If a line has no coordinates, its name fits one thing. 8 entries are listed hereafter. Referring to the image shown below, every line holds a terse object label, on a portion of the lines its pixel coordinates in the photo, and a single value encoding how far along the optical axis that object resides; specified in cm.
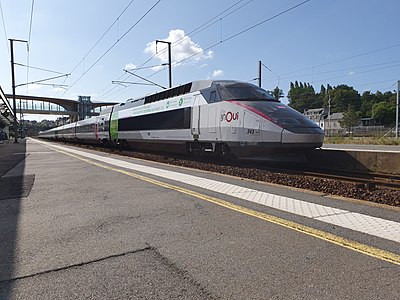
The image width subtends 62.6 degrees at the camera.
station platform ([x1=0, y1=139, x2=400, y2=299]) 300
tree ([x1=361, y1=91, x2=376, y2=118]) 10919
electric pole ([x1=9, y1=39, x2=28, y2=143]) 4003
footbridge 9938
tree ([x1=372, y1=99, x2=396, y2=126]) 9262
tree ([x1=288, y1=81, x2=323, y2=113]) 12462
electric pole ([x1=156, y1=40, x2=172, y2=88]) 2810
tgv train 1043
